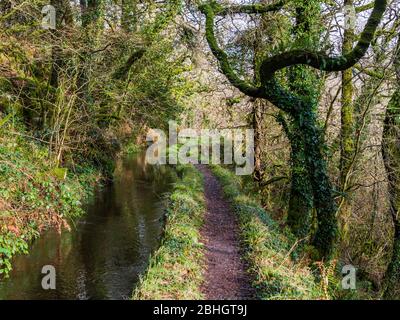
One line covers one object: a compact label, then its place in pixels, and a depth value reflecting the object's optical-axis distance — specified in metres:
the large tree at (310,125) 9.66
